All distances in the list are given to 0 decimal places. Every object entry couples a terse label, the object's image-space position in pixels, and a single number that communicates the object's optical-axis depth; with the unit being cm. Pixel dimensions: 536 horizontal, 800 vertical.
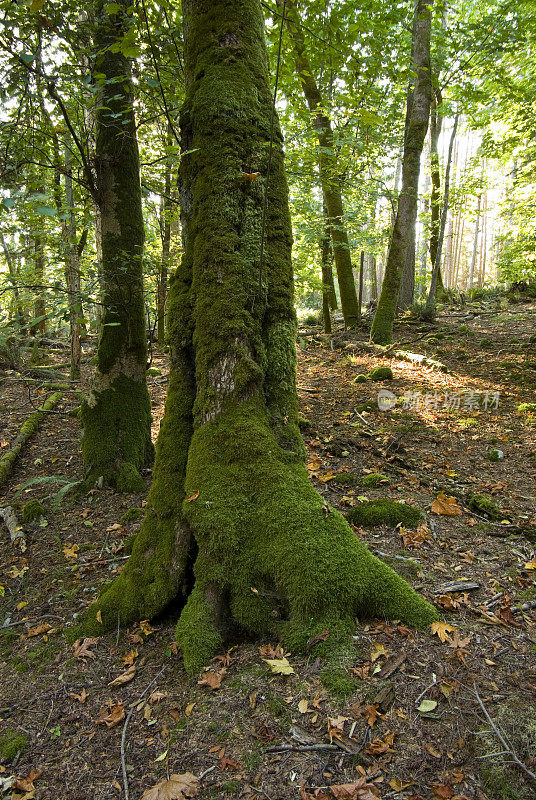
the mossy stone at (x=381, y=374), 863
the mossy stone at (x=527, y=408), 671
